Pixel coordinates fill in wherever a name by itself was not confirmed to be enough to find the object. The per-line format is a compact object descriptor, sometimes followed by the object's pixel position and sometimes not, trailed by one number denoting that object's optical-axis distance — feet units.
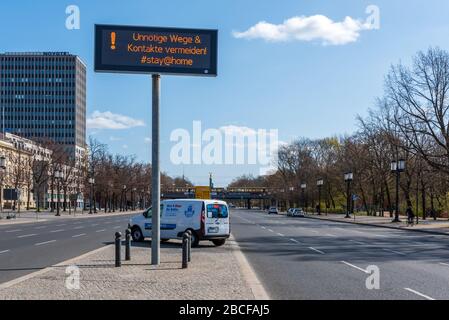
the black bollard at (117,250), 48.67
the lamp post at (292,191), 354.80
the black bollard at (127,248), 54.63
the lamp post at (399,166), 164.55
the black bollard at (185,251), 49.34
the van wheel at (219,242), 79.89
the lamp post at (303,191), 305.94
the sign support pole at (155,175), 51.42
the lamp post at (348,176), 211.61
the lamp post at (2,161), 182.47
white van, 76.95
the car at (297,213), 273.33
